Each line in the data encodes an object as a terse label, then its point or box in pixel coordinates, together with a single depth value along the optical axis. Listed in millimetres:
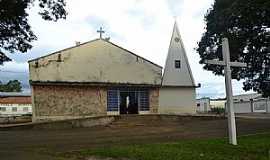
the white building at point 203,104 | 35783
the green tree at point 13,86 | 47147
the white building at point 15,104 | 36699
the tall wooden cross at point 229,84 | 7585
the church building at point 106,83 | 16963
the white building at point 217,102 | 43539
